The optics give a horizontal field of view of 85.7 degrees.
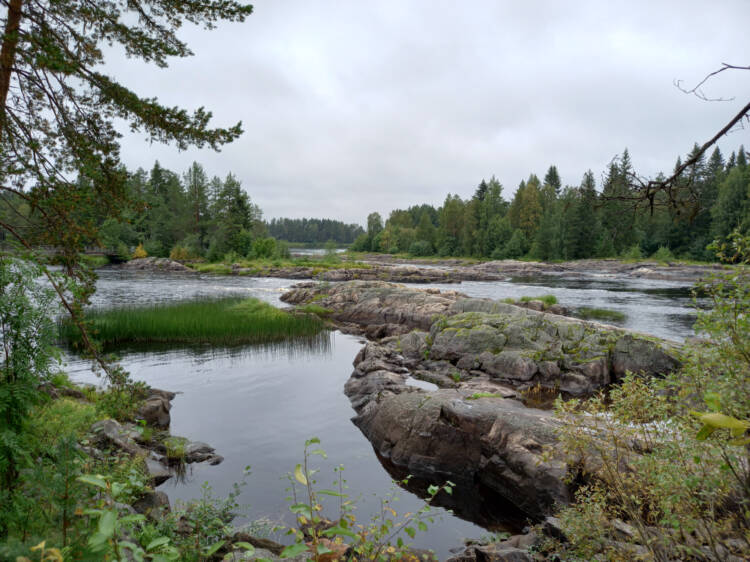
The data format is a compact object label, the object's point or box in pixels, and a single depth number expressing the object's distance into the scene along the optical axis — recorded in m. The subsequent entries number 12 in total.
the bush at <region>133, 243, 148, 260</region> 60.75
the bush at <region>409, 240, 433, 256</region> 91.13
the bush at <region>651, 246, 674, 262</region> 58.78
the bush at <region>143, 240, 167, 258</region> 63.28
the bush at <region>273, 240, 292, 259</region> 61.81
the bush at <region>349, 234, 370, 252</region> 111.44
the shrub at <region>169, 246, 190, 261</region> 61.28
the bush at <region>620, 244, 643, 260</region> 62.56
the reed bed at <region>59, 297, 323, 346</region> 16.23
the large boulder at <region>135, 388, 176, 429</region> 9.05
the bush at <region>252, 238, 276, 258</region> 61.59
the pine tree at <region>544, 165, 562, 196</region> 99.06
